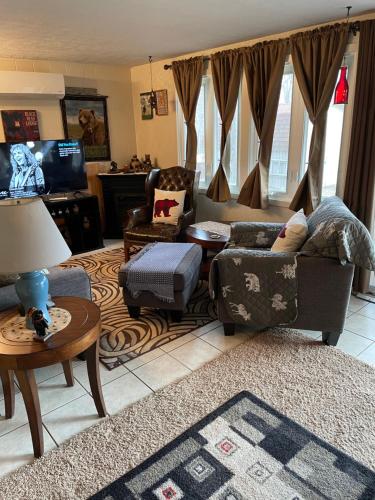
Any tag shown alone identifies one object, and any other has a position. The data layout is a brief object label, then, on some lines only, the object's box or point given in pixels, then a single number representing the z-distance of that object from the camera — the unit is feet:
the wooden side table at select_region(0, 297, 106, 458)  5.01
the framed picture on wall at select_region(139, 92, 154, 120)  16.31
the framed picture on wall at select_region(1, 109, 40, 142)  13.69
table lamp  5.08
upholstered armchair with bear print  7.30
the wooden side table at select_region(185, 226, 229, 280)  10.55
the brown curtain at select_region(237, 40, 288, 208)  11.22
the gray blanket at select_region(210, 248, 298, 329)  7.70
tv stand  14.42
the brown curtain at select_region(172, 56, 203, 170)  13.71
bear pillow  13.26
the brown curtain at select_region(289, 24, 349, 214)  9.77
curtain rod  9.36
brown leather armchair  12.45
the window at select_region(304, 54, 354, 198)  10.52
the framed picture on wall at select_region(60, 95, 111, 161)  15.23
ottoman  8.70
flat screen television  13.35
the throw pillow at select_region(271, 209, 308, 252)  8.11
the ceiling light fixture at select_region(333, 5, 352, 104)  9.05
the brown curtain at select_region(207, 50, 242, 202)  12.44
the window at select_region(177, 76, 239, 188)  13.79
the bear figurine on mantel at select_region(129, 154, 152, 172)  16.63
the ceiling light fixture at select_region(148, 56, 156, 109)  15.90
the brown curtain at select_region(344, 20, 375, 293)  9.26
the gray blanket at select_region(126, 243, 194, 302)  8.70
